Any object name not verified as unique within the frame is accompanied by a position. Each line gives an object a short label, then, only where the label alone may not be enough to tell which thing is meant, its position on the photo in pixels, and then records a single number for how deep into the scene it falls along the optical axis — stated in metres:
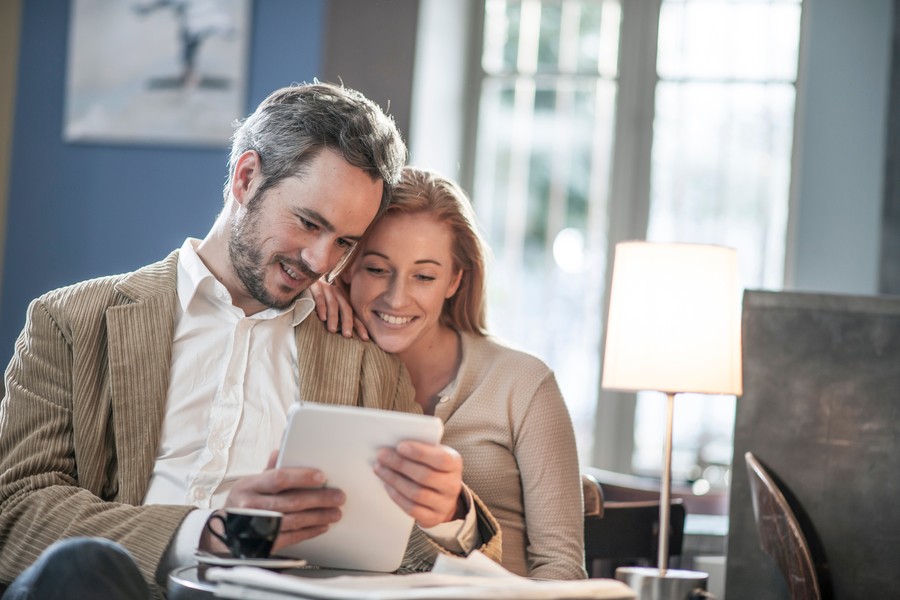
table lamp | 4.58
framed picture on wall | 8.74
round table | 2.69
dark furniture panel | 4.85
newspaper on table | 2.33
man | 3.60
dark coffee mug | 2.79
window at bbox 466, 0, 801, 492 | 9.46
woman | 4.26
